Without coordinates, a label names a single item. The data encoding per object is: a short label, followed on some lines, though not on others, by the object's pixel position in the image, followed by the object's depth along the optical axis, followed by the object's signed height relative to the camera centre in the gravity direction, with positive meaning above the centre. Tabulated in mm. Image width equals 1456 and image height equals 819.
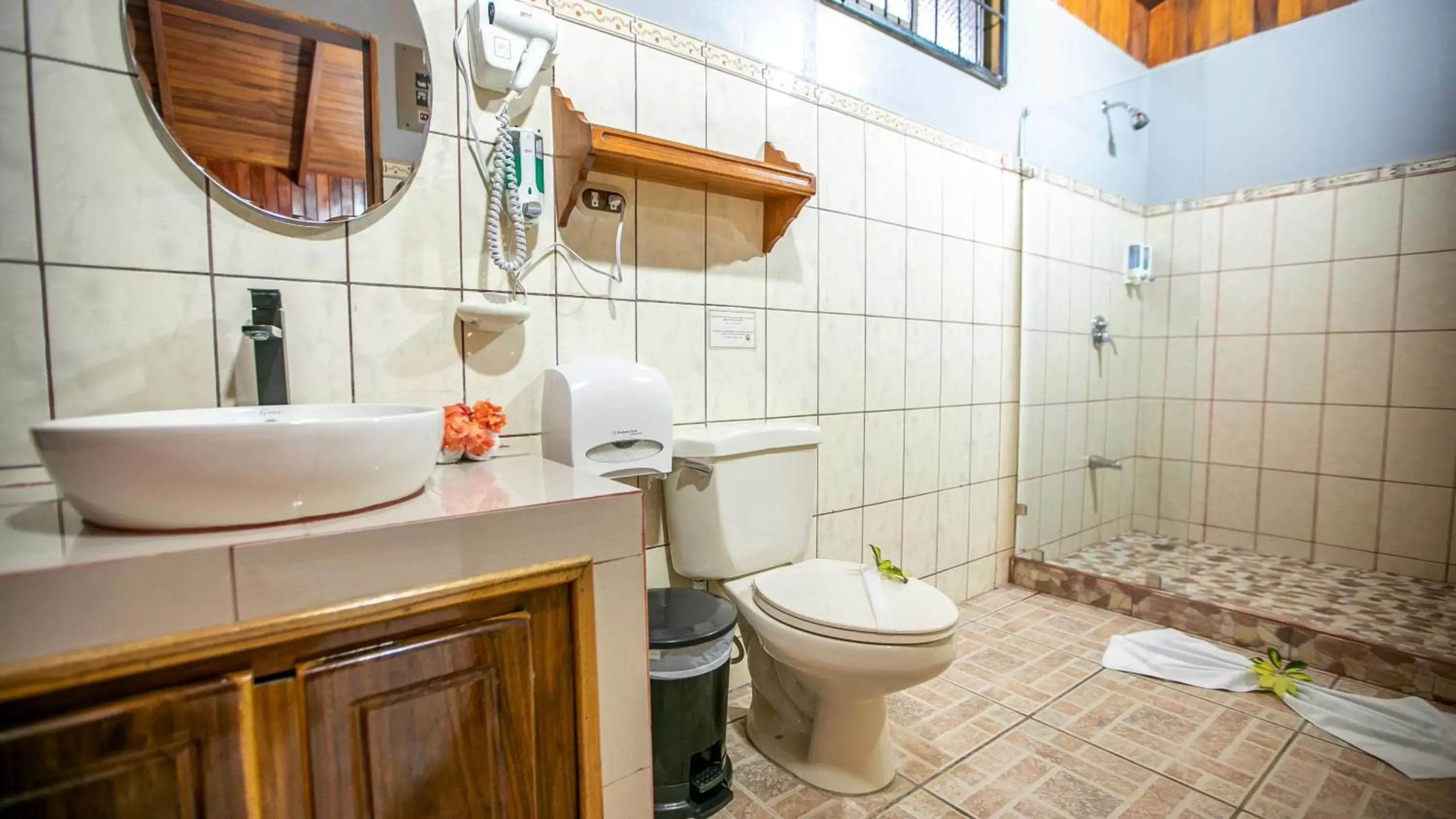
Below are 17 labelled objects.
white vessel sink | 647 -110
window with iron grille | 2059 +1228
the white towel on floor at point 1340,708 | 1435 -883
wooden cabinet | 589 -389
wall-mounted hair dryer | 1195 +647
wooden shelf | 1271 +464
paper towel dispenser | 1279 -105
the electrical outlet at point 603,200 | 1421 +394
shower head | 2666 +1114
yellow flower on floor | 1719 -871
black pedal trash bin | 1248 -695
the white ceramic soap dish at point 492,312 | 1203 +114
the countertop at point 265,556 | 580 -210
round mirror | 995 +480
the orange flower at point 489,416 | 1177 -90
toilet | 1241 -507
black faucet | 1003 +26
